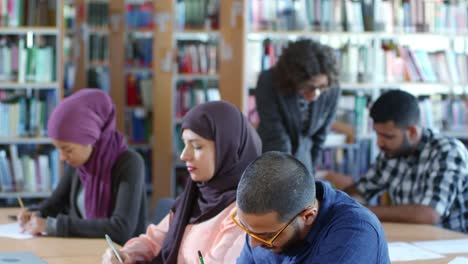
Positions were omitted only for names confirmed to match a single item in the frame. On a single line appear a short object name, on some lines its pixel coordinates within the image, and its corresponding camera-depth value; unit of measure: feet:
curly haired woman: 15.53
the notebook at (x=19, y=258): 10.11
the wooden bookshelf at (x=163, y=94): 24.04
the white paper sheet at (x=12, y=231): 11.78
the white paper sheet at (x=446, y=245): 11.18
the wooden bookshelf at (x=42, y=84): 20.52
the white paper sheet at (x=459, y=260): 10.50
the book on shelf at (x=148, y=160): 28.14
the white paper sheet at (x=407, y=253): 10.72
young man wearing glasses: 6.95
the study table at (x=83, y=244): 10.57
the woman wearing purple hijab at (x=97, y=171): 12.03
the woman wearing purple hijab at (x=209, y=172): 9.96
